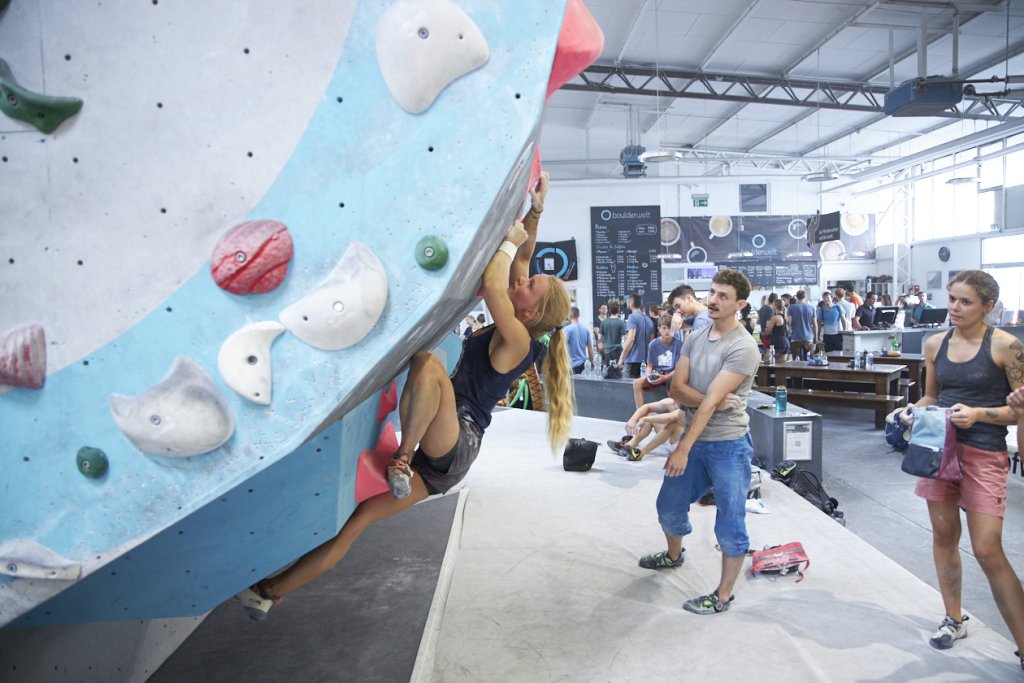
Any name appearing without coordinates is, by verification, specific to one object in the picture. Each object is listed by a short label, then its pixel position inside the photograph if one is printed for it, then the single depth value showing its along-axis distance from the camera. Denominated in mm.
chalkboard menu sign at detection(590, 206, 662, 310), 14516
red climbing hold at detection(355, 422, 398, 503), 2148
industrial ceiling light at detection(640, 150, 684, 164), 10234
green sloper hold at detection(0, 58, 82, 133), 1539
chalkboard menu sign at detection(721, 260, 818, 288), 17328
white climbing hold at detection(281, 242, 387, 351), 1556
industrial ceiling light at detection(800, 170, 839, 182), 12641
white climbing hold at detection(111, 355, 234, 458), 1541
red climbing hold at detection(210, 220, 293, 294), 1555
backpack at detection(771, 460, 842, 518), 4691
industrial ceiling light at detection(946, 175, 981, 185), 15352
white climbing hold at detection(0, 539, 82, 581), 1573
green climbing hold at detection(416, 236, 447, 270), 1594
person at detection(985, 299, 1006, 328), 11703
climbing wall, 1565
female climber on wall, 2094
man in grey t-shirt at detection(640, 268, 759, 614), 3098
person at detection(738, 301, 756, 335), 10586
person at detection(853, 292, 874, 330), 13016
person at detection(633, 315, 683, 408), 6766
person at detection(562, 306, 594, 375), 9070
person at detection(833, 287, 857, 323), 12859
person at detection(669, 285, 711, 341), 4547
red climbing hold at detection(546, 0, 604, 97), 1699
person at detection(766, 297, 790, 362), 10289
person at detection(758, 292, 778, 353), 10461
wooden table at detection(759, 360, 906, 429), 7801
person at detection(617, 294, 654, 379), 8531
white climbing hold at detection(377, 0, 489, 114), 1558
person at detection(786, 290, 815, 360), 10773
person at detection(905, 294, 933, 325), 13858
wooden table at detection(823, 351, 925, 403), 8927
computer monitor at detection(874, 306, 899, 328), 13023
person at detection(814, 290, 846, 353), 11575
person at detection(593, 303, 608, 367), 10984
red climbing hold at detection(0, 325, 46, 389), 1581
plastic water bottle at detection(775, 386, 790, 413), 5523
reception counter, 11297
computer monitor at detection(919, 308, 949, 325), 13062
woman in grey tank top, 2607
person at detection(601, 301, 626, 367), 10039
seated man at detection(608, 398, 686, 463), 5023
